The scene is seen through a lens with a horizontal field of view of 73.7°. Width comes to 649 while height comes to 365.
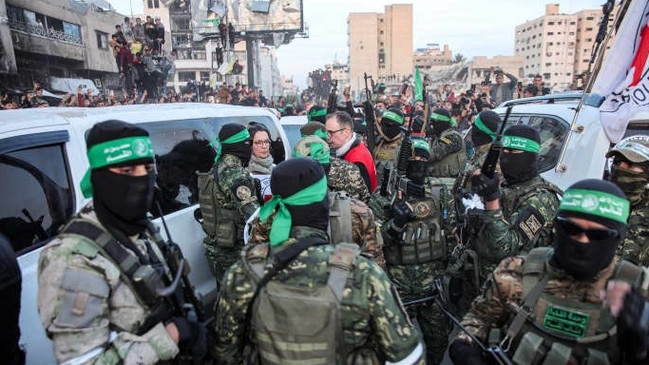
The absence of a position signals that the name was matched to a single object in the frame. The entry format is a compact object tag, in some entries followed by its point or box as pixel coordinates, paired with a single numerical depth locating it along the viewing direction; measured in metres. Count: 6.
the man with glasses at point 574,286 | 1.68
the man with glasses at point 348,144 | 4.40
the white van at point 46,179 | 2.31
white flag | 3.29
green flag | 8.41
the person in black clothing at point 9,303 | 1.86
